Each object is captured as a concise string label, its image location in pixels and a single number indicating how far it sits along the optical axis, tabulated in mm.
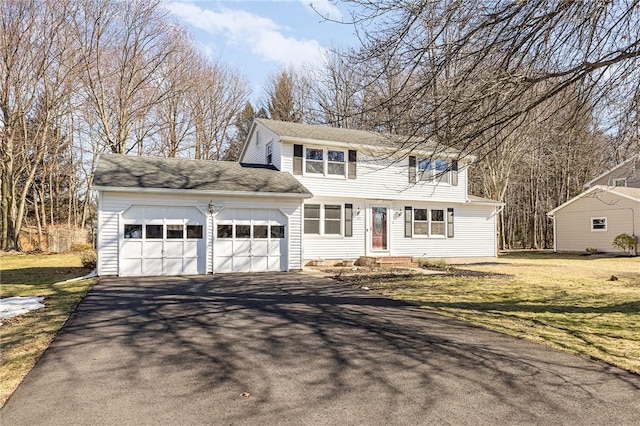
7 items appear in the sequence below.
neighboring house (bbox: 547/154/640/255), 24359
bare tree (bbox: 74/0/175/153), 23719
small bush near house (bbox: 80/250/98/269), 15258
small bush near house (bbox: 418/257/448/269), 16905
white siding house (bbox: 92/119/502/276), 13305
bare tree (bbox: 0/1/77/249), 23031
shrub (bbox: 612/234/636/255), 23612
